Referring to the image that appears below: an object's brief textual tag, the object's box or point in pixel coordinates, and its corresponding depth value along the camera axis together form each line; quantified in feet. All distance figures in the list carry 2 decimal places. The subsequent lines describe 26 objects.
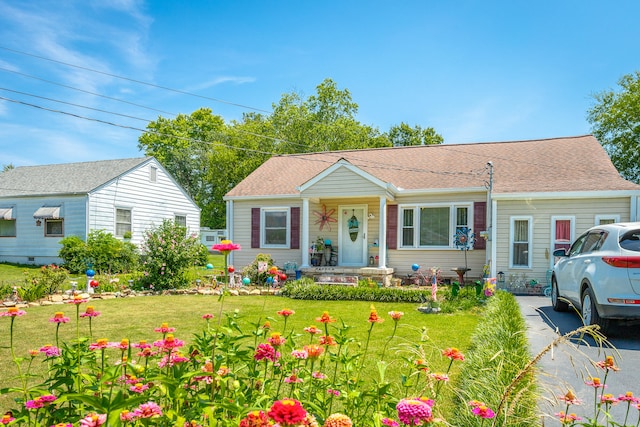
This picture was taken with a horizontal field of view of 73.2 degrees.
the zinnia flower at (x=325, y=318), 7.83
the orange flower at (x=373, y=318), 8.06
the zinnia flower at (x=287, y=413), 4.01
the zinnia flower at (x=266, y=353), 7.25
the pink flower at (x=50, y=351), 7.52
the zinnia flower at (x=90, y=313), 7.60
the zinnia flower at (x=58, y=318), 8.43
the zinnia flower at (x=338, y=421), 4.39
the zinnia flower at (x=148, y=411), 5.24
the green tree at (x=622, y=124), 96.89
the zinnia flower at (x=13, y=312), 7.52
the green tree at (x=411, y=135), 133.39
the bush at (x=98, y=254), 58.80
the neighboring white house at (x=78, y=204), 65.36
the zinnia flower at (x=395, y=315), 8.19
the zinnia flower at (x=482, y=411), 5.78
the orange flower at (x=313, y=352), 6.70
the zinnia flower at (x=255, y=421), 4.31
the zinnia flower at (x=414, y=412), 4.94
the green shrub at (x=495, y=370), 9.19
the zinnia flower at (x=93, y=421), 4.45
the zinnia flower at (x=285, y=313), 8.30
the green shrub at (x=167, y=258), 42.91
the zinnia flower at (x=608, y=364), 7.27
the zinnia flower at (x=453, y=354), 7.44
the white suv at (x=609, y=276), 19.42
